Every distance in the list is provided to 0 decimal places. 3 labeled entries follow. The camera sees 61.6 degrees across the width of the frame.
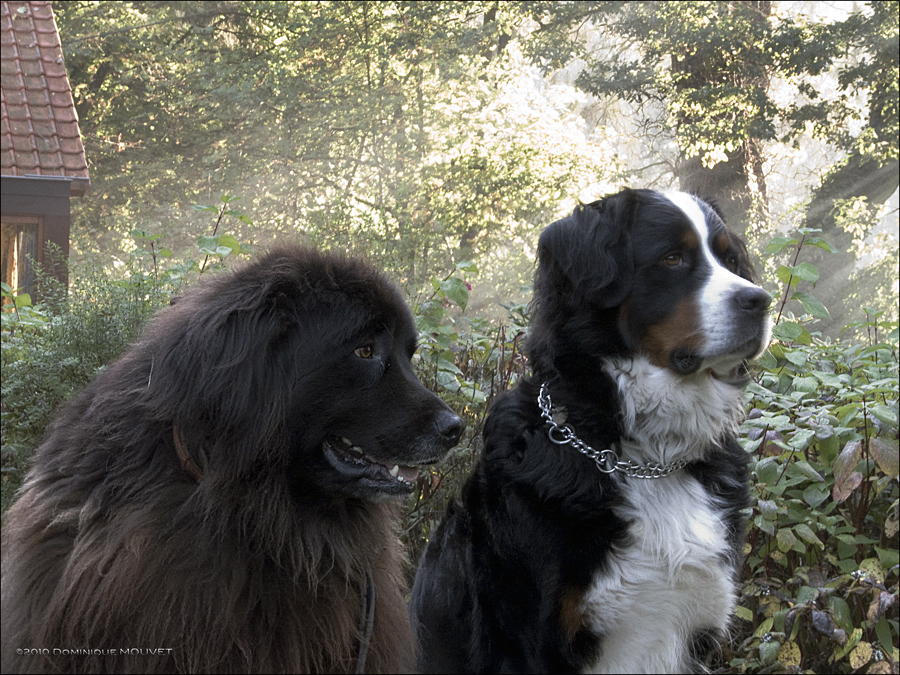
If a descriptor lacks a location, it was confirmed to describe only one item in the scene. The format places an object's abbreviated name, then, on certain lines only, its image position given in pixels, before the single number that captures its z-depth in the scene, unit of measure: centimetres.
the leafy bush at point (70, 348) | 390
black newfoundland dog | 188
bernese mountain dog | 219
